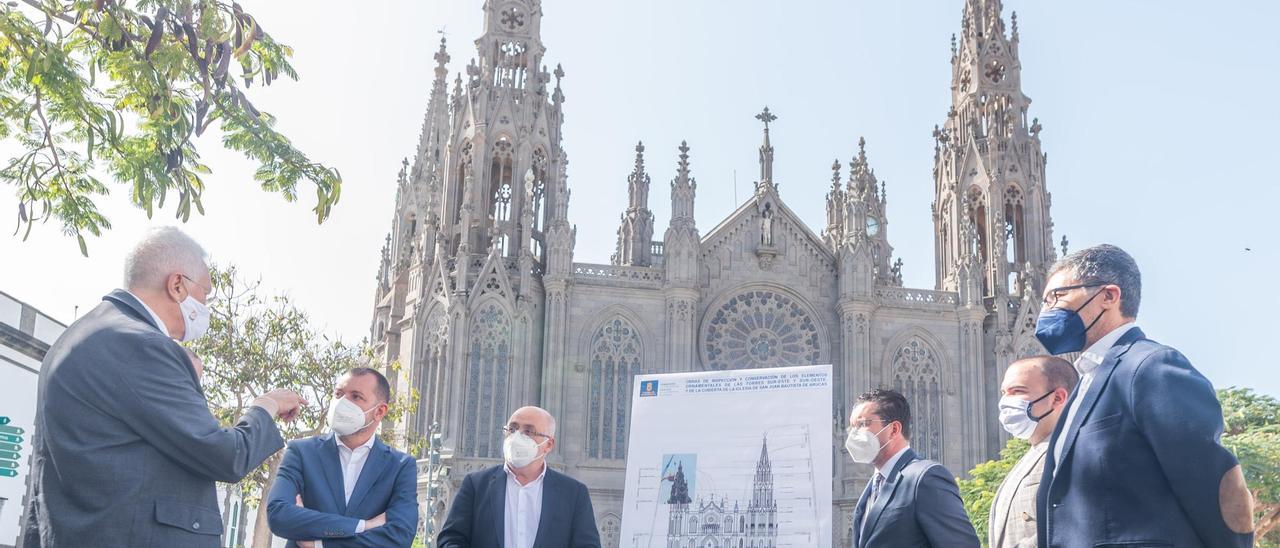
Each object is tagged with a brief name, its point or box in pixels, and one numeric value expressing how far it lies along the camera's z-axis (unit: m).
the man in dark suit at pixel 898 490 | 6.55
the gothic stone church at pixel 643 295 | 36.06
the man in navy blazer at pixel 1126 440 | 4.53
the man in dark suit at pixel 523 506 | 7.62
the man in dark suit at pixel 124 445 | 5.09
